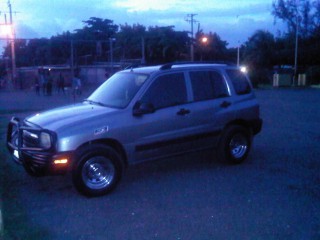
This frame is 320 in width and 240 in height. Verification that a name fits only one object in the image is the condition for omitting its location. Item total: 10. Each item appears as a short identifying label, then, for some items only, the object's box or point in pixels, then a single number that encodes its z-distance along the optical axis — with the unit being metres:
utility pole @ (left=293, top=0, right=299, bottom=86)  45.22
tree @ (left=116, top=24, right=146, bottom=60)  67.88
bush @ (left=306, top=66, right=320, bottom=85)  47.97
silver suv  6.11
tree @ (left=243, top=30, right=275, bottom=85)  49.20
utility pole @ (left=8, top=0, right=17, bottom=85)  44.66
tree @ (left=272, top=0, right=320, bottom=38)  66.69
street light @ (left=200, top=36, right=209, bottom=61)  60.93
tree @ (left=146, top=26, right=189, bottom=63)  63.72
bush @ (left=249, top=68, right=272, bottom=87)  46.62
